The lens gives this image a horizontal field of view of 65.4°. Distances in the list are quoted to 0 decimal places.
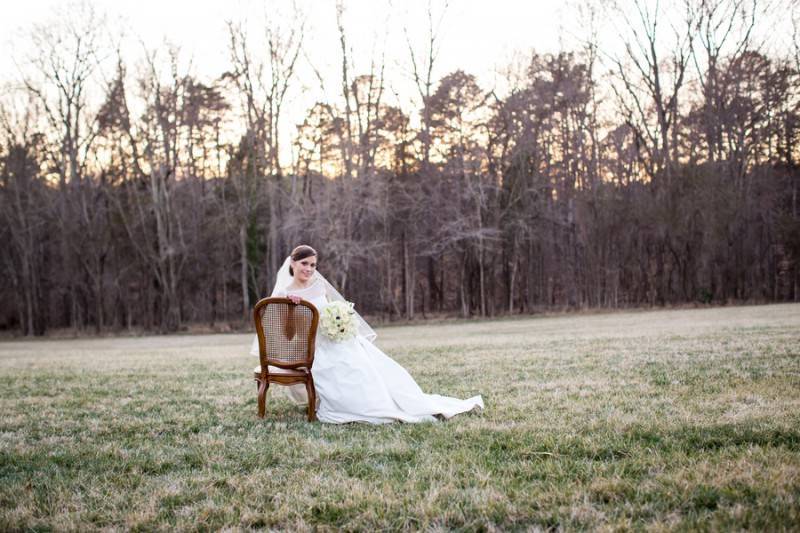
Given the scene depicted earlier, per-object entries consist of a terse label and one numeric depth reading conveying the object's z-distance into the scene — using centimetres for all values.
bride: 598
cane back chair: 617
